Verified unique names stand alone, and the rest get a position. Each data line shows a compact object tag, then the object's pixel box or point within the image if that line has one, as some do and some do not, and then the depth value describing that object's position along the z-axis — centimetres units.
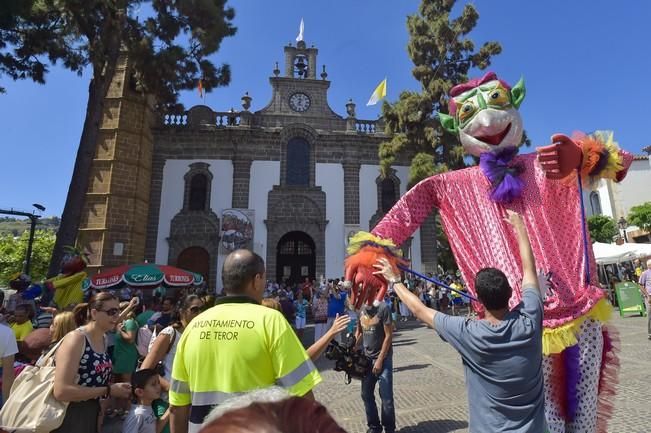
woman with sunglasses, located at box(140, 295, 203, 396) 359
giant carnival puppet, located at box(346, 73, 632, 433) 225
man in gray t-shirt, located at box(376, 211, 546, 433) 179
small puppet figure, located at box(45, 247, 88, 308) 696
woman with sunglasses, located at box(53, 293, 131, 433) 245
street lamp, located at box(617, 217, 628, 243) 1844
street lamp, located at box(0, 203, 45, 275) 1470
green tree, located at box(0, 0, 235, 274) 1177
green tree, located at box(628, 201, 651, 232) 2466
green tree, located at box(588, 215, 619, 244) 2828
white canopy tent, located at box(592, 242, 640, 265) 1241
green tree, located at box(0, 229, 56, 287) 3158
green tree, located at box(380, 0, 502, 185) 1625
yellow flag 1847
